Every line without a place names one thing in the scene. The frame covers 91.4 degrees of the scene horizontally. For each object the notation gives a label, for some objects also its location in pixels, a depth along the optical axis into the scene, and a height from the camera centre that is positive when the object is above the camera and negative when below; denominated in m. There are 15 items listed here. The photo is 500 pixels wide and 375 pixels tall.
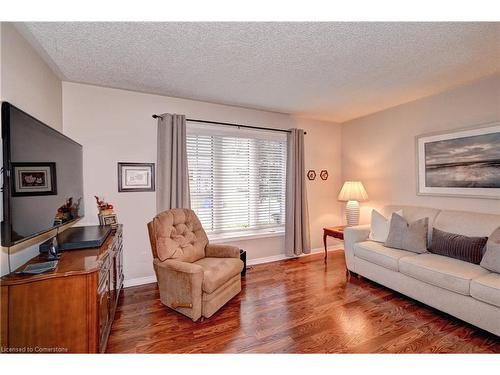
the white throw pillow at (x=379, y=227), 3.16 -0.52
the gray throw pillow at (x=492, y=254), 2.10 -0.59
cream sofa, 2.01 -0.84
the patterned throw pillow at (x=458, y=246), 2.36 -0.60
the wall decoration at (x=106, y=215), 2.68 -0.28
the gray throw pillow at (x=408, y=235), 2.77 -0.56
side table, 3.70 -0.70
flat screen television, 1.34 +0.08
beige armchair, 2.26 -0.81
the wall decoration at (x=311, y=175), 4.40 +0.24
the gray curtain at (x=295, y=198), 4.05 -0.16
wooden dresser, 1.39 -0.72
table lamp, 3.99 -0.17
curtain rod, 3.38 +0.97
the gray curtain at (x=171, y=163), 3.17 +0.34
